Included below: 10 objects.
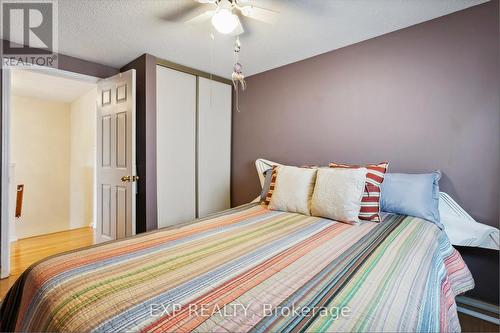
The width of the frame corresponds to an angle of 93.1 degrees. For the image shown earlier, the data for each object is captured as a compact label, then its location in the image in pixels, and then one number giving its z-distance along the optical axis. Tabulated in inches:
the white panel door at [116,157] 95.5
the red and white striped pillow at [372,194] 64.9
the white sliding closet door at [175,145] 102.7
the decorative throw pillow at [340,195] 63.1
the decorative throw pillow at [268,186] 83.0
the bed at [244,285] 25.6
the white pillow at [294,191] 71.6
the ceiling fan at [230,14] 57.1
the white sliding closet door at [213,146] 117.9
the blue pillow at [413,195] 64.9
